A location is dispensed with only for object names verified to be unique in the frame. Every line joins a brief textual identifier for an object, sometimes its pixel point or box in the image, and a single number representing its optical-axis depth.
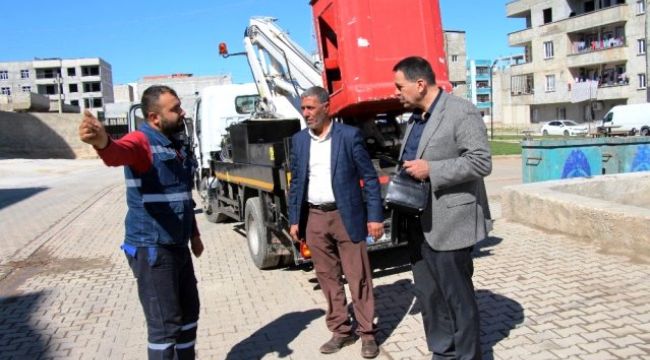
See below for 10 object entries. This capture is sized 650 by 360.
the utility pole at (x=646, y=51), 43.88
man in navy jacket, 3.96
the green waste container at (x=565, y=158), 10.41
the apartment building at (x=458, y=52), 69.50
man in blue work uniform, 3.09
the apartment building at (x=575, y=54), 46.62
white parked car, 43.79
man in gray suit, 3.08
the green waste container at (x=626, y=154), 10.52
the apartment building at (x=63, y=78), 108.00
